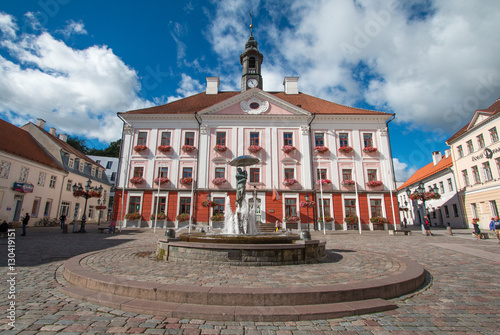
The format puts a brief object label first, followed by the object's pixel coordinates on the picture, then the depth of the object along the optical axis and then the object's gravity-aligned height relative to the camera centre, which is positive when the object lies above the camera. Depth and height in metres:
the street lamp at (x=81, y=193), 18.94 +2.21
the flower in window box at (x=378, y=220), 24.67 +0.10
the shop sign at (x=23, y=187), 23.61 +3.27
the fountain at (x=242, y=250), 6.89 -0.82
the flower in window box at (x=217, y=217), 24.20 +0.36
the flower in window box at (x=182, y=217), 24.62 +0.42
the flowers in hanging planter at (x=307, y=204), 22.25 +1.56
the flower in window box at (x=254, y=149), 26.53 +7.64
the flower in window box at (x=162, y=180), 25.77 +4.22
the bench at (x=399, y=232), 19.72 -0.86
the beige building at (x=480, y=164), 23.69 +5.94
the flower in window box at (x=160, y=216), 24.72 +0.52
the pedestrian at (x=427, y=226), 18.94 -0.38
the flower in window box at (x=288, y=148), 26.50 +7.66
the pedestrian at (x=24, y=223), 15.86 -0.13
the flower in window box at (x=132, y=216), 24.64 +0.52
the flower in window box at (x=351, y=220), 24.77 +0.11
